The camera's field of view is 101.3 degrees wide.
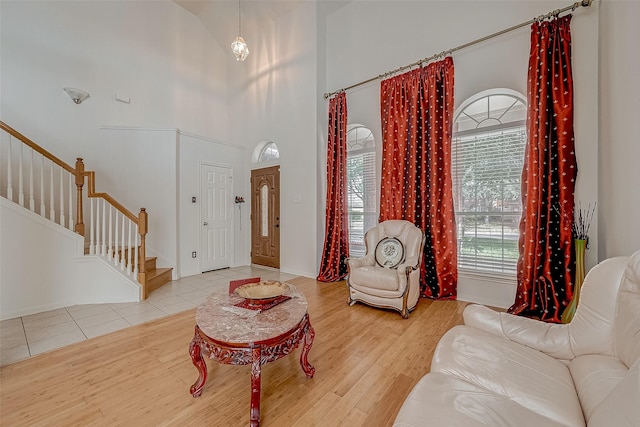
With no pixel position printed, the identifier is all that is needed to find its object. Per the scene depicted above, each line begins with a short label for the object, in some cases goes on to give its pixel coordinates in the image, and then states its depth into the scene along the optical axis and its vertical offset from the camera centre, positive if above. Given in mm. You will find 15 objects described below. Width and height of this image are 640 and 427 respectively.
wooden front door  5207 -112
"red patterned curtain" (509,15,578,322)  2656 +323
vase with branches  2357 -309
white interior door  4961 -94
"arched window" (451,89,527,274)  3152 +415
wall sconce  4031 +1868
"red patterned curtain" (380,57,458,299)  3357 +626
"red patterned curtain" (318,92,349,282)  4340 +234
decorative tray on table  1873 -613
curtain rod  2602 +2013
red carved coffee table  1435 -714
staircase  3230 +107
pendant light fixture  3711 +2325
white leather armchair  2908 -699
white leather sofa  902 -719
